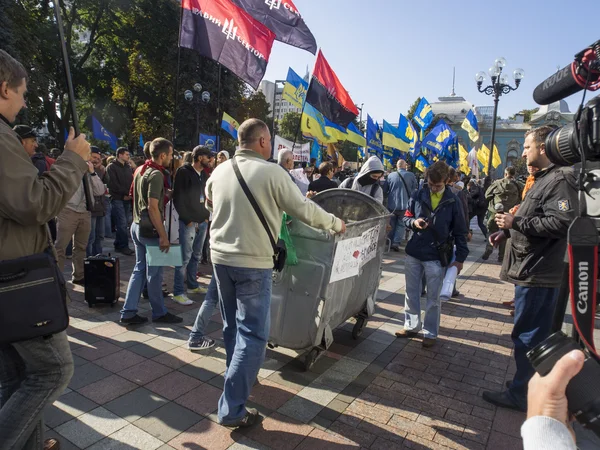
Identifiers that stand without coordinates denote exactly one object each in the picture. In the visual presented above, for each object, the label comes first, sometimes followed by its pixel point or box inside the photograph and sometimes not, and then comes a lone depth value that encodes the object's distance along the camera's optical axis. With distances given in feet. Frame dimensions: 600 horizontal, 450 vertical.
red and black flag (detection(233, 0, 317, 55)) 23.02
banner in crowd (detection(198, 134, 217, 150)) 47.18
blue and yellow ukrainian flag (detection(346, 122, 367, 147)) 47.73
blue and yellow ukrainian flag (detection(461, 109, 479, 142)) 54.09
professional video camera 3.10
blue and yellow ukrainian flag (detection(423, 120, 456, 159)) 55.16
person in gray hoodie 20.79
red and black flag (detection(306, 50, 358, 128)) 29.50
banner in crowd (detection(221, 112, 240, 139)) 44.52
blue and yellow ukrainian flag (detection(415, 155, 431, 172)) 58.63
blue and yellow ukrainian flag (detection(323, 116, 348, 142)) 41.78
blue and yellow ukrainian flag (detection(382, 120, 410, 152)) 51.43
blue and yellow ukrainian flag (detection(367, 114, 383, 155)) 54.90
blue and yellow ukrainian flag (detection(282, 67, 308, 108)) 39.86
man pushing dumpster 8.61
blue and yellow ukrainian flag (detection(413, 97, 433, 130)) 54.70
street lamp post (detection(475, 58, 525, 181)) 48.83
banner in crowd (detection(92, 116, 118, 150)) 51.50
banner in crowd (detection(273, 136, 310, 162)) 48.42
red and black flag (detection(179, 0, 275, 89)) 22.06
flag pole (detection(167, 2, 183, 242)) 17.26
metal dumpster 10.81
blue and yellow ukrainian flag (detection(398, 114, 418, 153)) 54.54
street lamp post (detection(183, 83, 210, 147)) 56.99
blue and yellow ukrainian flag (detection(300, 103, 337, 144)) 32.40
